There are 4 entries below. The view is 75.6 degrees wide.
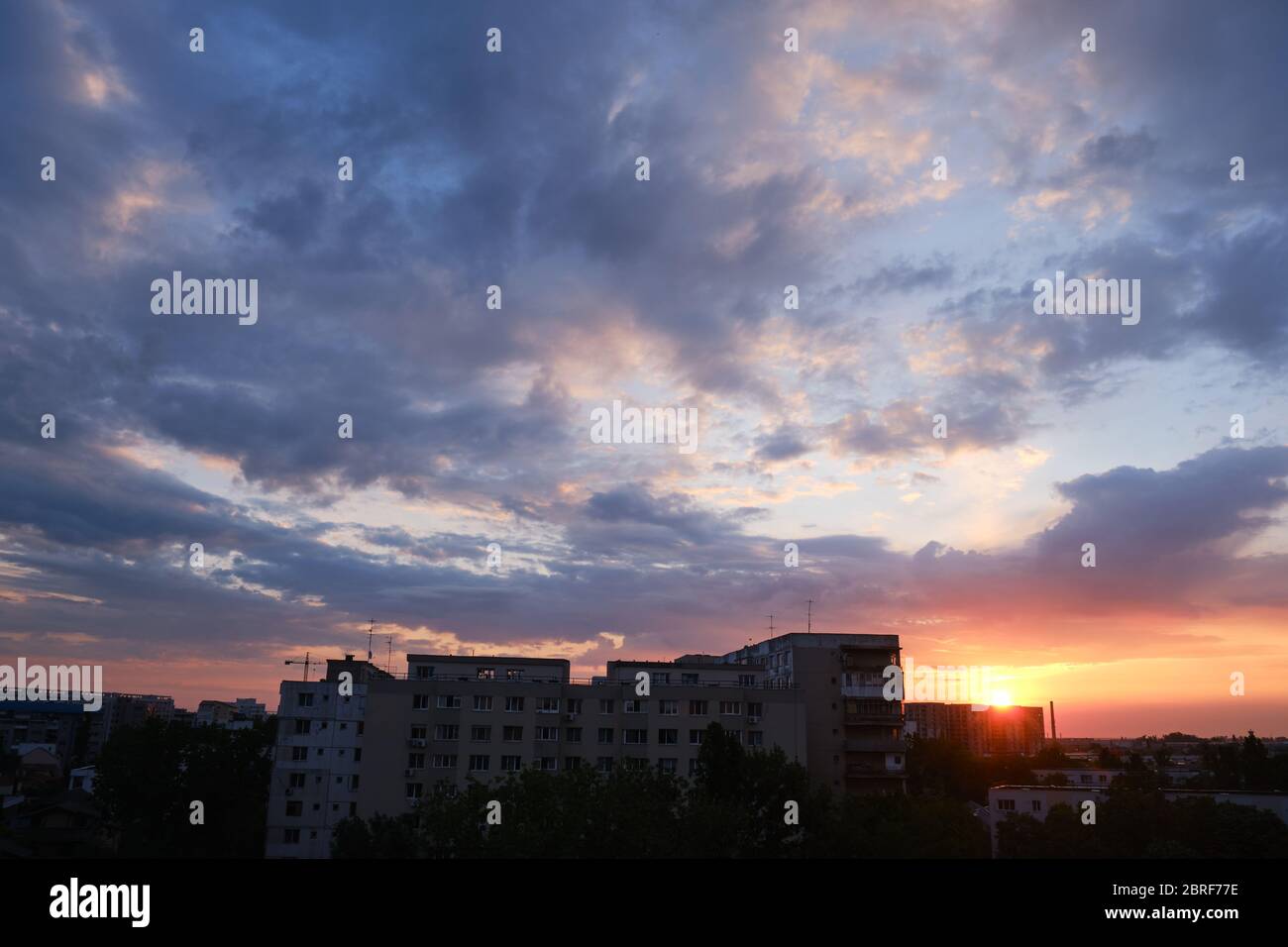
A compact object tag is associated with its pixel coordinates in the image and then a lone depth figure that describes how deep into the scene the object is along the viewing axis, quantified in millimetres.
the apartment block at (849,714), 67250
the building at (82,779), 105450
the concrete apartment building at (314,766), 57656
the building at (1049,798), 61750
